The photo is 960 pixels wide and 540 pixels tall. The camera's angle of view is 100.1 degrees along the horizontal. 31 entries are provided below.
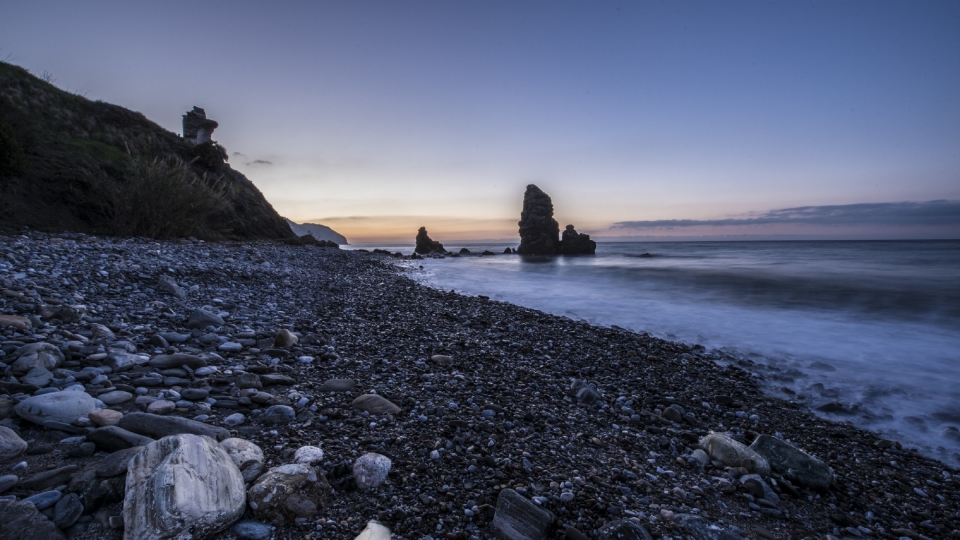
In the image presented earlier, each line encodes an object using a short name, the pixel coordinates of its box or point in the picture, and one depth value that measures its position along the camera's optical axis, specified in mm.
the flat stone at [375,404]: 3479
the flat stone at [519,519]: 2178
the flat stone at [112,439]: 2314
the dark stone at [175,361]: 3764
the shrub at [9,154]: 12844
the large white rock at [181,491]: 1679
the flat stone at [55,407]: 2488
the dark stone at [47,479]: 1924
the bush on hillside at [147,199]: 14055
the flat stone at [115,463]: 1953
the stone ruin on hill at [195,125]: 35500
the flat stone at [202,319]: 5211
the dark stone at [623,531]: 2176
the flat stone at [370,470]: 2424
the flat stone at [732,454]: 3098
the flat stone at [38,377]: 2975
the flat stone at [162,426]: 2541
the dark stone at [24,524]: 1633
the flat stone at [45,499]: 1791
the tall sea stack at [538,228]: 57250
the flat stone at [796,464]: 3049
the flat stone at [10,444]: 2121
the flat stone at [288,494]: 2039
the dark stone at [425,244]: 58656
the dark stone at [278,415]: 3131
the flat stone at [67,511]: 1758
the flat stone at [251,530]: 1920
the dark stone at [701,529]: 2304
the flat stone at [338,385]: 3873
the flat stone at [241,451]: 2362
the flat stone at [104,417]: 2576
